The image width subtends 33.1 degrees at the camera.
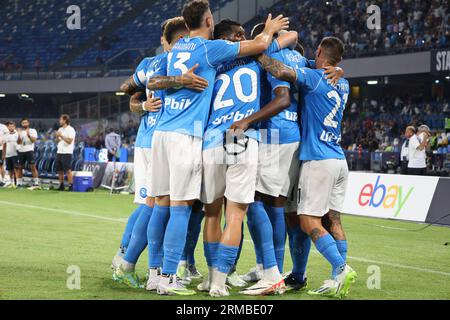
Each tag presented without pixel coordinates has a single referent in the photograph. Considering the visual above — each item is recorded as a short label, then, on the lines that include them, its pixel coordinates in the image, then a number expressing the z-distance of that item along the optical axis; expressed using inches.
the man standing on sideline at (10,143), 915.4
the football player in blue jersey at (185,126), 252.4
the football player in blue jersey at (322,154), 262.5
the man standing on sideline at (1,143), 925.8
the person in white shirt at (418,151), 741.9
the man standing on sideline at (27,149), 904.9
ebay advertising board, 587.2
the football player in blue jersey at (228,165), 255.3
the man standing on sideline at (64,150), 834.8
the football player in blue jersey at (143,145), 275.7
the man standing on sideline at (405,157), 818.2
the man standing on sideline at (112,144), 1080.8
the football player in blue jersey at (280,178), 263.9
